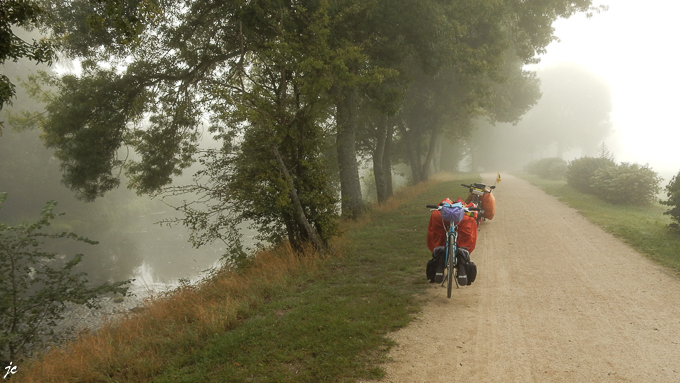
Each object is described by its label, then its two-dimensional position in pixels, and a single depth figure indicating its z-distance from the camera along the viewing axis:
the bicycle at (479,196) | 11.48
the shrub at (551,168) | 32.81
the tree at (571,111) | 56.81
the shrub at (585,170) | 18.86
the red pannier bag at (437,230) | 6.49
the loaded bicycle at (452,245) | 6.07
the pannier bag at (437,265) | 6.21
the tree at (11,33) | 4.63
